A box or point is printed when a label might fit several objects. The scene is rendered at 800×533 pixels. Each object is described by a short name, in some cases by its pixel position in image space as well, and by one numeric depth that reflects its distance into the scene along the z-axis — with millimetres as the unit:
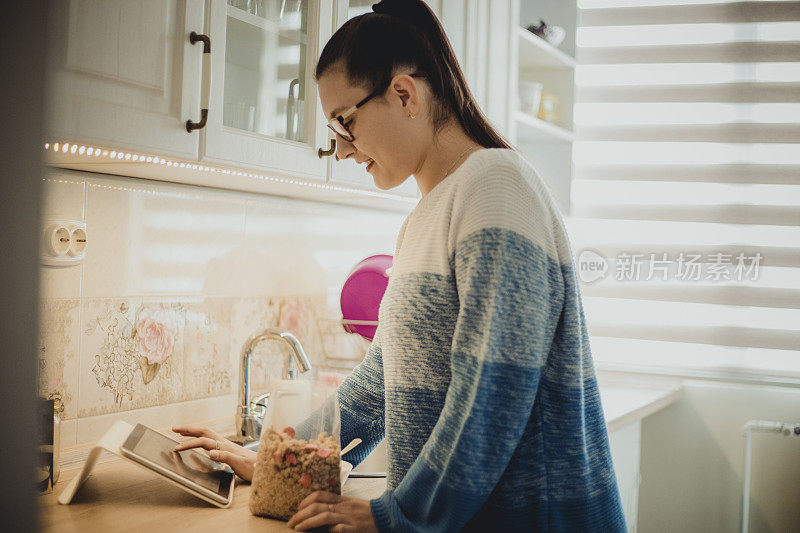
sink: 1465
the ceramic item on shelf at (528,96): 2564
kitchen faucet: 1472
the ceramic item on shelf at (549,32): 2627
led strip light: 1035
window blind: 2572
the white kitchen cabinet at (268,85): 1215
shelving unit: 2758
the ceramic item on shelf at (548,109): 2668
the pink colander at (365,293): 1914
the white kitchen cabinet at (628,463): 2131
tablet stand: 915
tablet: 958
